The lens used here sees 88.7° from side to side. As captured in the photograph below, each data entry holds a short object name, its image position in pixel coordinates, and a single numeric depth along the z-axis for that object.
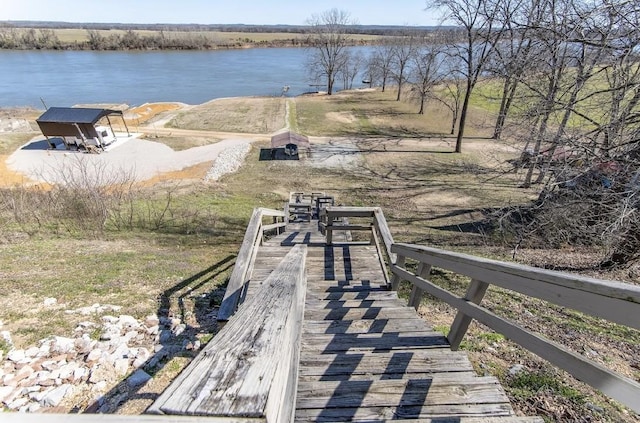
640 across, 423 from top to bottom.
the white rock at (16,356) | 3.46
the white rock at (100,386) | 3.19
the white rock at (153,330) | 4.19
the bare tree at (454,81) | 22.23
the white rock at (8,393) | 2.94
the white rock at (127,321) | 4.20
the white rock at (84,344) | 3.63
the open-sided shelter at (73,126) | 21.67
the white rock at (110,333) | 3.89
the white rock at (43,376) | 3.18
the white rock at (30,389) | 3.02
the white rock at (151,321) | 4.35
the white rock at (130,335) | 3.94
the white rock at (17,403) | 2.83
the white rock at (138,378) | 3.26
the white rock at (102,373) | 3.29
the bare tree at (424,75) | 31.07
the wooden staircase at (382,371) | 1.91
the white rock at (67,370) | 3.26
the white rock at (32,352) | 3.54
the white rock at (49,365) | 3.36
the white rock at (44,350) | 3.57
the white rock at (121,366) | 3.41
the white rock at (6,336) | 3.75
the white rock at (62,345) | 3.61
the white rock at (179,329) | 4.25
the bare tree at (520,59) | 6.86
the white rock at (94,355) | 3.51
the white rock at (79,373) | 3.25
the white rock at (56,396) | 2.96
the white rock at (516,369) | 3.41
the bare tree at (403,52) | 40.91
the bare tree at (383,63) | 45.56
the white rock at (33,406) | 2.88
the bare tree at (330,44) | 46.22
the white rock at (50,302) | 4.60
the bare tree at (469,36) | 18.86
